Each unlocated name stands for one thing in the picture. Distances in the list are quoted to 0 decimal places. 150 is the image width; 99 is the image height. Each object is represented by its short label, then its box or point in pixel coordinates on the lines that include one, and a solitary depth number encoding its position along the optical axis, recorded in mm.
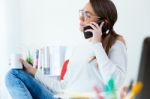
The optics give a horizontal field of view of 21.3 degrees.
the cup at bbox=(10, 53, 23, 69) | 2333
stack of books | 3094
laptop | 1190
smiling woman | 2923
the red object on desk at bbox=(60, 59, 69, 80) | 2859
